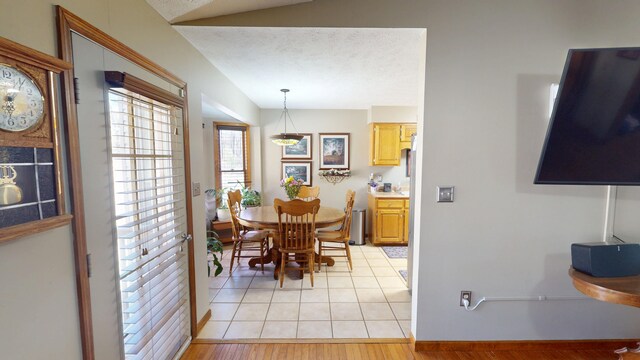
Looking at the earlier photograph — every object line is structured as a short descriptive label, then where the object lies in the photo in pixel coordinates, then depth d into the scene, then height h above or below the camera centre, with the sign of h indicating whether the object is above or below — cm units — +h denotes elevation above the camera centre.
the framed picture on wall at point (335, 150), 477 +27
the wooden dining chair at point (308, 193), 412 -47
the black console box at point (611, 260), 150 -56
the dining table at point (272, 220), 293 -64
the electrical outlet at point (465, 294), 192 -96
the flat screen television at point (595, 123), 143 +25
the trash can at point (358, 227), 437 -106
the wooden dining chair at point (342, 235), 324 -90
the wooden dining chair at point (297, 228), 271 -70
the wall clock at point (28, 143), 80 +7
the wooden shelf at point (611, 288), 133 -66
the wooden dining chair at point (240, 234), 323 -91
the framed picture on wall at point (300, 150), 478 +27
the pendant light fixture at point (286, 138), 353 +36
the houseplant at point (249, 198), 448 -58
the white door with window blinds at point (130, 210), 116 -25
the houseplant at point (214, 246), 256 -81
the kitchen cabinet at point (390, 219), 423 -90
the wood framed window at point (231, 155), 447 +16
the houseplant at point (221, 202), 434 -65
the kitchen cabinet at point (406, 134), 440 +52
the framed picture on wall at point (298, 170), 480 -10
